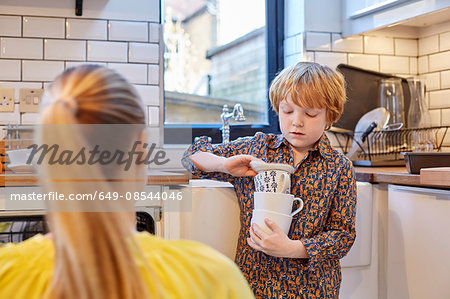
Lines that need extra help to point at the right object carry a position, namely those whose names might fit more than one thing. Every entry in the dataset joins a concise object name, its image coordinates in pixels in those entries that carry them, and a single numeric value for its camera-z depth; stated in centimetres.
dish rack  214
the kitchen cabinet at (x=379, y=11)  193
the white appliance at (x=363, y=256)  172
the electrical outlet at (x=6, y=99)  200
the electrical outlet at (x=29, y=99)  202
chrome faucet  208
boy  132
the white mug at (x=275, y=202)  121
